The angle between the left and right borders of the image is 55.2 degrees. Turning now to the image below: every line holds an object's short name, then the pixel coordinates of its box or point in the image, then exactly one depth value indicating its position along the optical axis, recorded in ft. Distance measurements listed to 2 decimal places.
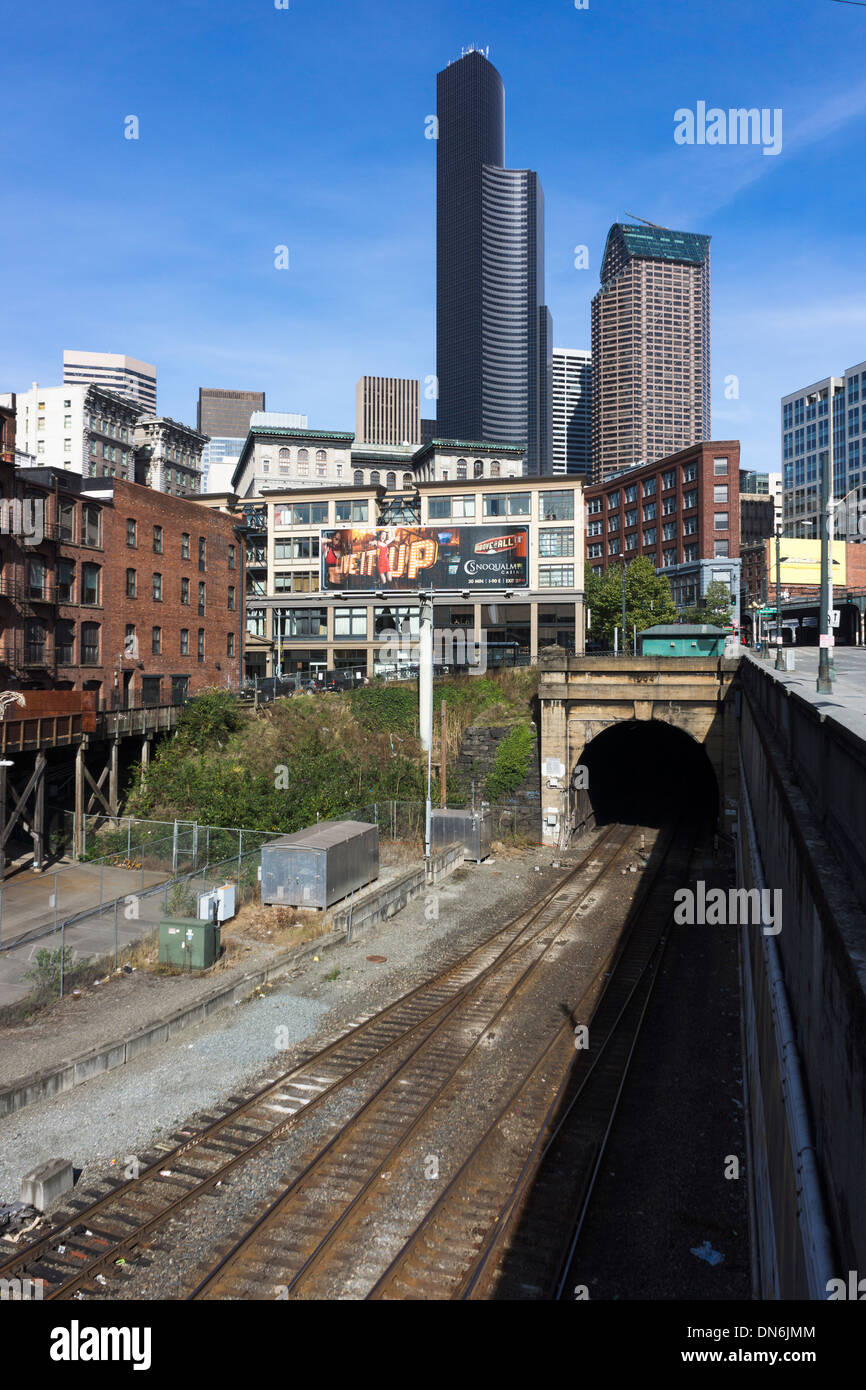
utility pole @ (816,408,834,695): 57.31
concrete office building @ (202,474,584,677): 210.59
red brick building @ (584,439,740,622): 300.40
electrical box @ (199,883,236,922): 76.13
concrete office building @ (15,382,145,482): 392.88
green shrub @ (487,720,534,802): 127.65
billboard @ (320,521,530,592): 179.32
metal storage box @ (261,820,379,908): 82.33
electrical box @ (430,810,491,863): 112.47
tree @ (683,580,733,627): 258.98
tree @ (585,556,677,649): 248.93
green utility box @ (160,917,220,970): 67.46
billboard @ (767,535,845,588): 278.05
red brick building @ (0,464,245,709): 115.44
